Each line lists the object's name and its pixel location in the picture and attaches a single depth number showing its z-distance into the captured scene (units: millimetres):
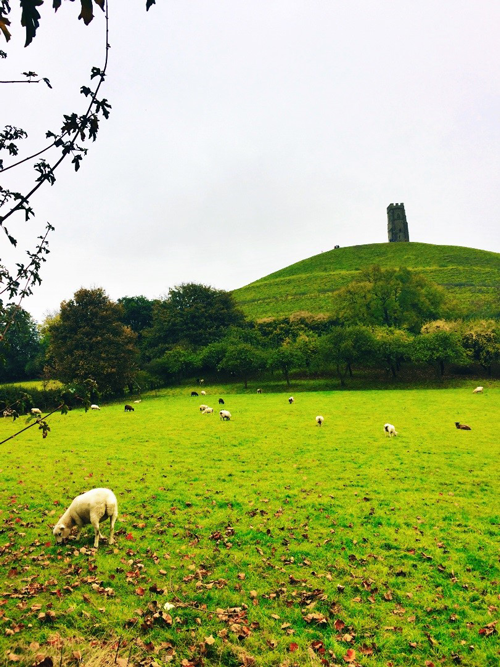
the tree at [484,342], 51812
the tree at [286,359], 52375
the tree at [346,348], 51281
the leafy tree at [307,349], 54147
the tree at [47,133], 2910
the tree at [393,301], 66938
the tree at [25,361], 79250
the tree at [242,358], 54844
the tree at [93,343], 50594
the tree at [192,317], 73500
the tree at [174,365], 60344
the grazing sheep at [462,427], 22562
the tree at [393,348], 51062
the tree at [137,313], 85625
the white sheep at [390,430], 21328
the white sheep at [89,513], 9070
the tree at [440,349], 49094
